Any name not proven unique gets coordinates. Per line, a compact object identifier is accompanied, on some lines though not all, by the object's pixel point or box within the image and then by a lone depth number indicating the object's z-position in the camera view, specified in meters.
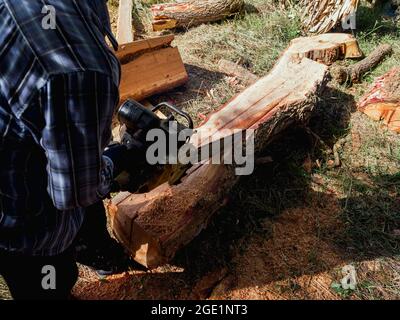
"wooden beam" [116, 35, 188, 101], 3.69
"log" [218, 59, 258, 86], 4.27
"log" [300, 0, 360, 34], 4.71
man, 1.01
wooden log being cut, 2.25
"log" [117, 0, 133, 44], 4.39
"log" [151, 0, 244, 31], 5.07
